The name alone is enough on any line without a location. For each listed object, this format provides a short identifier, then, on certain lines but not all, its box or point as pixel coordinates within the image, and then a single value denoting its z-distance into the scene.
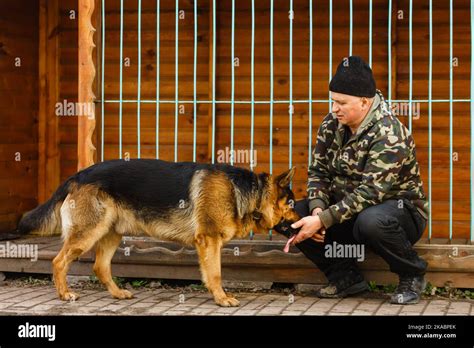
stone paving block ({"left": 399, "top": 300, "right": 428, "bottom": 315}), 5.96
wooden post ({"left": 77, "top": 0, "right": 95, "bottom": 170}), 7.11
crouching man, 6.05
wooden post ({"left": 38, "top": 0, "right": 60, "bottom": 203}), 9.20
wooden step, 6.70
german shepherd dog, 6.32
